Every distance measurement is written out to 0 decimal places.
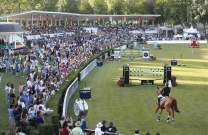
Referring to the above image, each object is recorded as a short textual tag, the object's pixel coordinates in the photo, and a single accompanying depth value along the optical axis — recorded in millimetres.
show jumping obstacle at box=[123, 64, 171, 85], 26880
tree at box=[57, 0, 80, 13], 110125
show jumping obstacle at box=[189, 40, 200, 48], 62250
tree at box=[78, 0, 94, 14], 111688
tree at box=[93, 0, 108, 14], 108450
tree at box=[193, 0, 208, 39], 85250
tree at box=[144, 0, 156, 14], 115806
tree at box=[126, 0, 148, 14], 107625
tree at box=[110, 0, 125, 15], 107875
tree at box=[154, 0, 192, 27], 94500
